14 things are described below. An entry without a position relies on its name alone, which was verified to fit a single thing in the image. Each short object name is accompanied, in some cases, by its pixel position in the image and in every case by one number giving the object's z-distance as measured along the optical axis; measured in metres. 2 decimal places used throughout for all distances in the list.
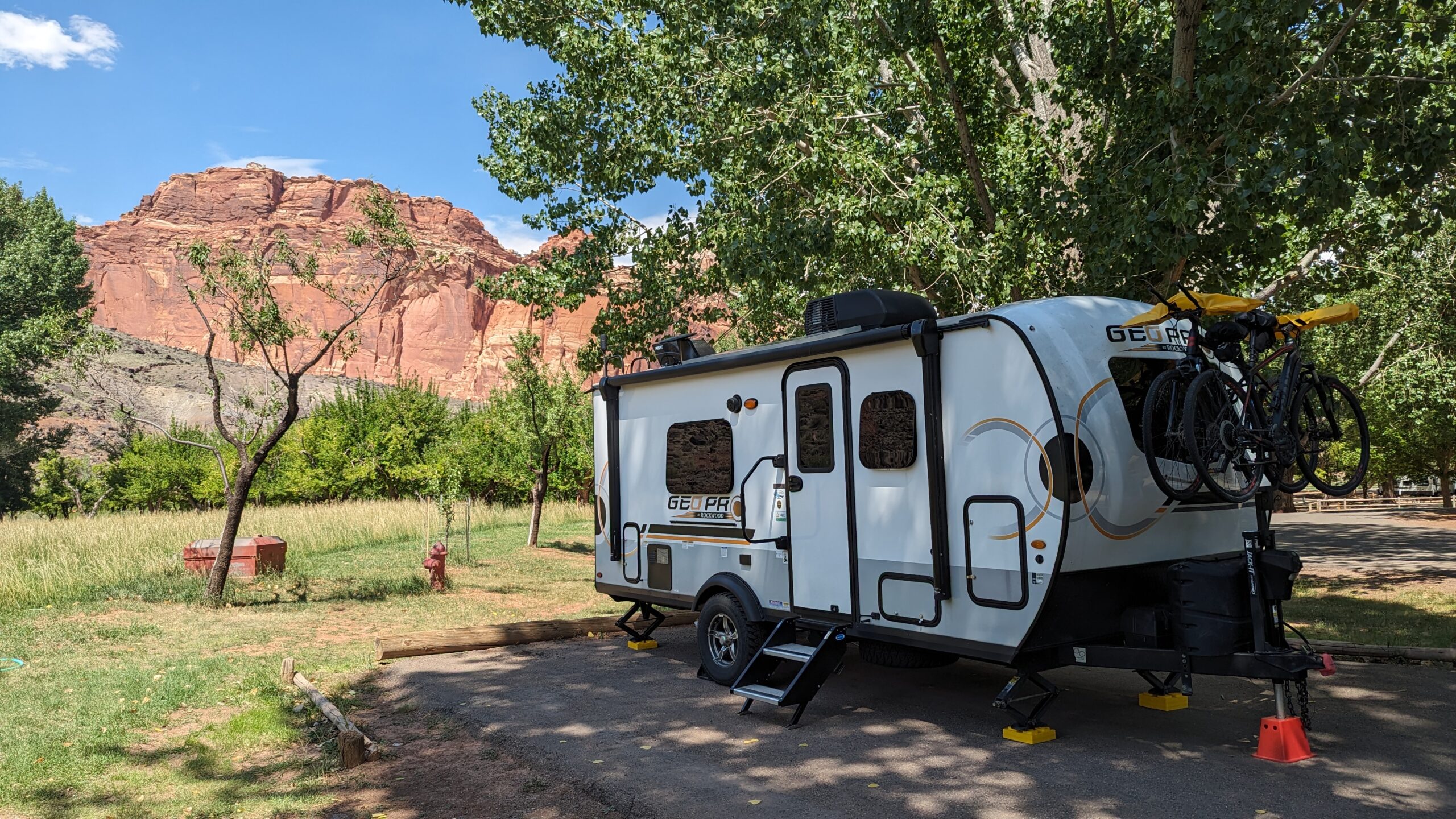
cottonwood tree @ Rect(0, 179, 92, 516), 37.53
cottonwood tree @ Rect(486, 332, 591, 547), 21.06
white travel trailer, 5.59
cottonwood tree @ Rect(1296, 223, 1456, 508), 18.86
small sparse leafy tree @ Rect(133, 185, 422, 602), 12.50
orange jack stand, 5.49
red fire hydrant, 14.09
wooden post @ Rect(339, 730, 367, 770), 5.92
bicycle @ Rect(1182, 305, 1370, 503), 5.74
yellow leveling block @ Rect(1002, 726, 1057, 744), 6.09
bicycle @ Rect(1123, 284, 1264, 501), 5.80
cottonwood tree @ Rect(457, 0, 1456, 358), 8.67
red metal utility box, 14.26
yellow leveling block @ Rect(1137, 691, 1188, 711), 6.86
